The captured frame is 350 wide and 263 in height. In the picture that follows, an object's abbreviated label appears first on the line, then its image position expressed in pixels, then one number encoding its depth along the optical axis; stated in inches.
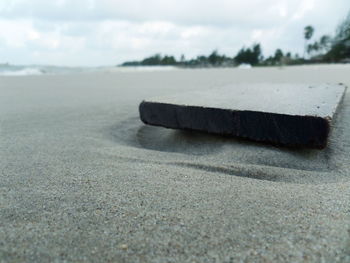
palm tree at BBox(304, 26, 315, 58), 1135.0
